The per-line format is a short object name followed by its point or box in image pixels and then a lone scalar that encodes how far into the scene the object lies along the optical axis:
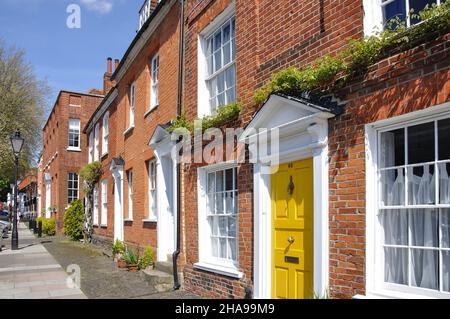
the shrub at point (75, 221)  22.91
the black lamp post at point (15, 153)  18.47
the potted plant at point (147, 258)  11.08
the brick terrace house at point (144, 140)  10.89
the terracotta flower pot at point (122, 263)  12.16
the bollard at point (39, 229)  27.95
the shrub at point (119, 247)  13.42
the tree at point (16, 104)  29.19
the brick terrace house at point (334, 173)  4.43
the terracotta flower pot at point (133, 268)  11.82
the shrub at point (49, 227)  29.20
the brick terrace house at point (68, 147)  29.78
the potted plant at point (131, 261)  11.84
